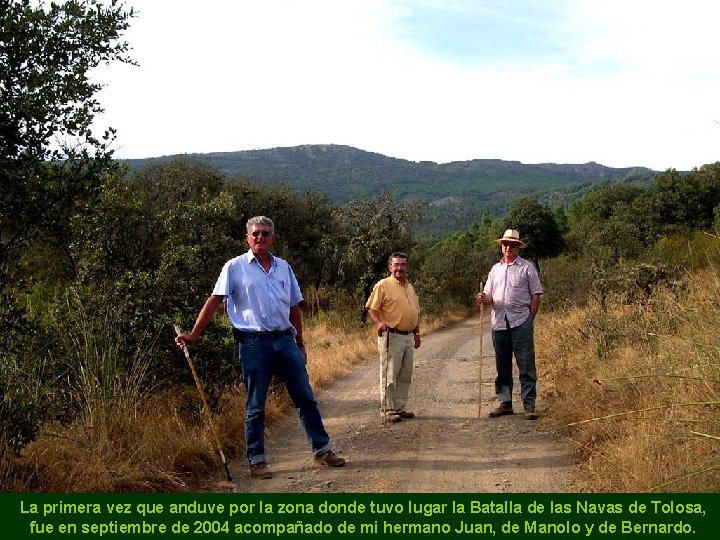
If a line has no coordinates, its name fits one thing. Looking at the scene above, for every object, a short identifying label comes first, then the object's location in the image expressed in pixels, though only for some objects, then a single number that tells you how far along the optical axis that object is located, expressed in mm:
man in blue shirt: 5973
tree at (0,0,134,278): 5730
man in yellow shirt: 8125
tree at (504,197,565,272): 48156
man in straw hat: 8000
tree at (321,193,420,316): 23734
